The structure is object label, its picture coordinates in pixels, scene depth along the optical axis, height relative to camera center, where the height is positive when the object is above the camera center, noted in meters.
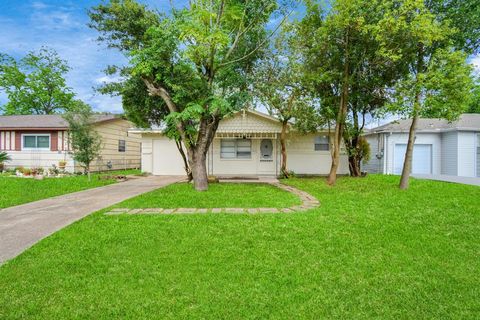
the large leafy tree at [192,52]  10.23 +3.86
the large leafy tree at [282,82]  14.62 +3.93
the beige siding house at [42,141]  20.06 +1.33
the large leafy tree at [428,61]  9.88 +3.39
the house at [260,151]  18.12 +0.60
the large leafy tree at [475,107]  31.12 +5.72
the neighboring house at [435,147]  17.56 +0.83
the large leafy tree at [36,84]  36.45 +9.66
